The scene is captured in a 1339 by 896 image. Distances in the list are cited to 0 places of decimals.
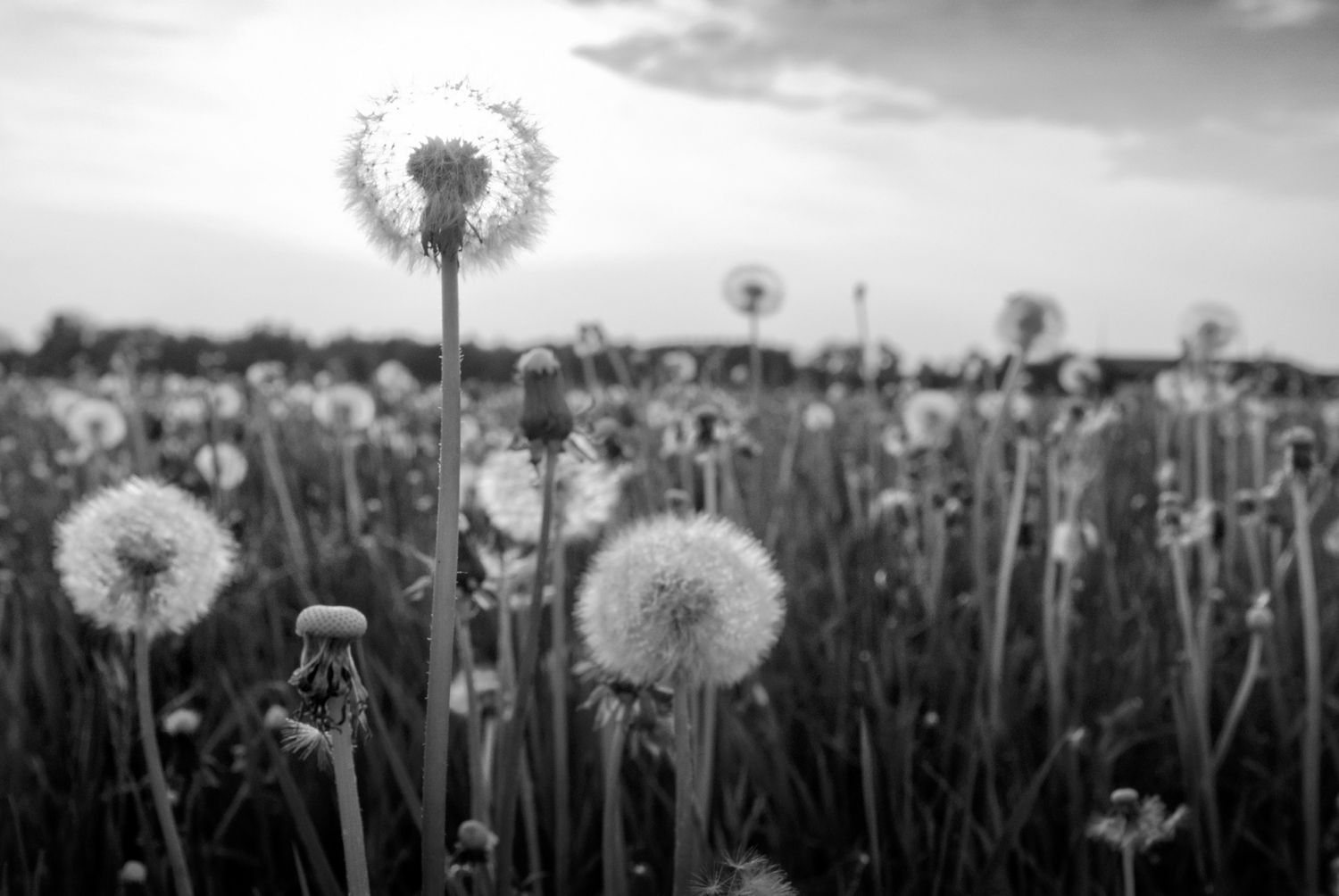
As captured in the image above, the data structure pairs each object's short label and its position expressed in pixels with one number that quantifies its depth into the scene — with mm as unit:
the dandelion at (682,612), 390
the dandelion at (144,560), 433
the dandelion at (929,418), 1185
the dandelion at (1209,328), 1088
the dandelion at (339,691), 312
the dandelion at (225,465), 1044
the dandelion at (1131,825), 470
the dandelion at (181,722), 608
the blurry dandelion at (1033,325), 749
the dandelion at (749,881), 353
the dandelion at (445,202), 289
